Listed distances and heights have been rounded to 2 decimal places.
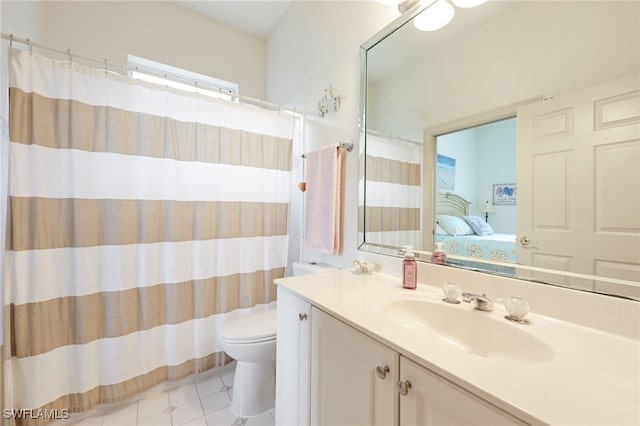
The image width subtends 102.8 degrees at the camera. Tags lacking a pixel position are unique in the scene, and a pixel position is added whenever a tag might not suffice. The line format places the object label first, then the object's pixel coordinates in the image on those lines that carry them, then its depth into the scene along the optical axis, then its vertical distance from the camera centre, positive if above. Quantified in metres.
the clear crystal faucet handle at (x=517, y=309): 0.75 -0.28
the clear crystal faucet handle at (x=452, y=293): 0.89 -0.28
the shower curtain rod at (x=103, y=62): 1.11 +0.75
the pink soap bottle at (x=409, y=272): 1.07 -0.25
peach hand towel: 1.55 +0.09
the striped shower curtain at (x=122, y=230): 1.15 -0.10
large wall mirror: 0.68 +0.26
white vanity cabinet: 0.53 -0.46
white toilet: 1.34 -0.81
